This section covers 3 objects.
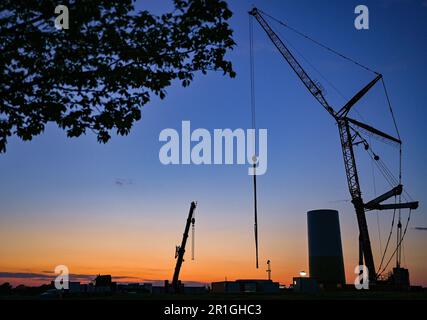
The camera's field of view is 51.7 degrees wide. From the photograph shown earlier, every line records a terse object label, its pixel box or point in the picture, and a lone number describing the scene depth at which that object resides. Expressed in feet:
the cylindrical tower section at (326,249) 361.71
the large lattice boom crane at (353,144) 343.05
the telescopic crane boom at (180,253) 307.58
